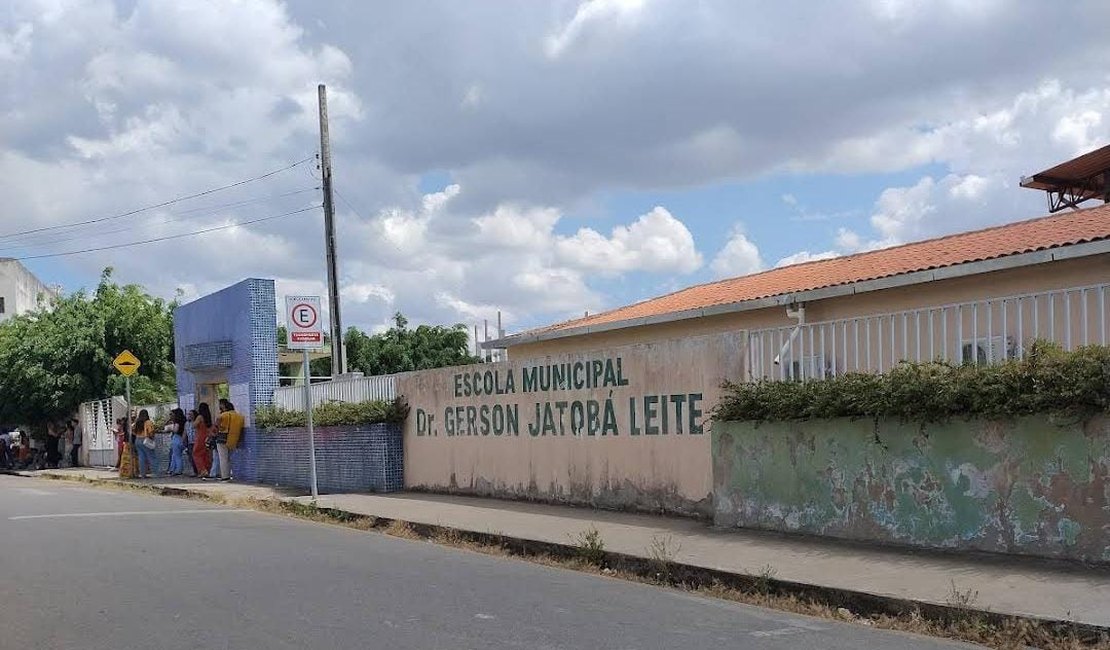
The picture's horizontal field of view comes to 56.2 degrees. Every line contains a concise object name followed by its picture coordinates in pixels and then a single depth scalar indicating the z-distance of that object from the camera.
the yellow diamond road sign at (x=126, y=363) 22.91
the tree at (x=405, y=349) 45.22
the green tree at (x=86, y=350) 29.03
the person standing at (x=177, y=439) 22.70
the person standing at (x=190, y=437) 22.57
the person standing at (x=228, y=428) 20.58
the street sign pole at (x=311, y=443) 15.39
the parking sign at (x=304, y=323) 15.20
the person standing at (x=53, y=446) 30.47
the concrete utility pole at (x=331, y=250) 21.67
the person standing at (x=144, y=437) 22.86
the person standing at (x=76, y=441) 30.72
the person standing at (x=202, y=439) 21.45
